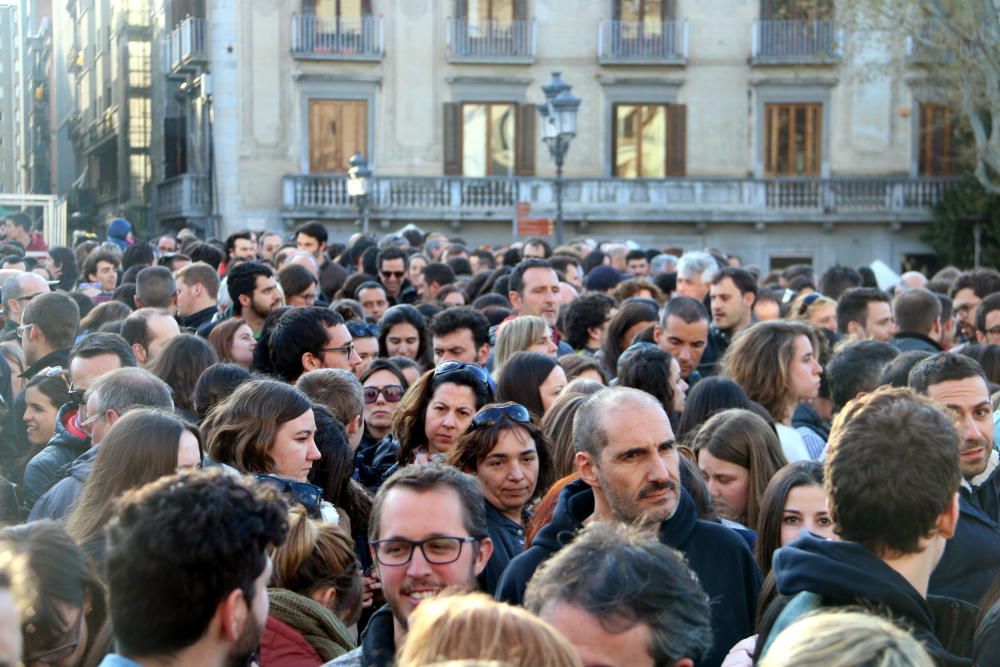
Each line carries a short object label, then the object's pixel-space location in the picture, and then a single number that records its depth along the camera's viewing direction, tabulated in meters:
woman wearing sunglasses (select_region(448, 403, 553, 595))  9.63
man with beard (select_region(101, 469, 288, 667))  5.40
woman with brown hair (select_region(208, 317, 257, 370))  14.71
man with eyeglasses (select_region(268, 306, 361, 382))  13.16
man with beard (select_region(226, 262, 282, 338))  16.00
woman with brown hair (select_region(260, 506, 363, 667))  7.44
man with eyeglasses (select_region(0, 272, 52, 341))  17.50
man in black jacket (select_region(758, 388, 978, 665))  5.98
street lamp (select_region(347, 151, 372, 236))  46.23
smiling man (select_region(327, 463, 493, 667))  7.03
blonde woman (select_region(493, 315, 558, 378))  14.14
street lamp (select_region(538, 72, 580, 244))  34.52
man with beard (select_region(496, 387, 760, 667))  7.80
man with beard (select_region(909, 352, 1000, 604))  8.46
